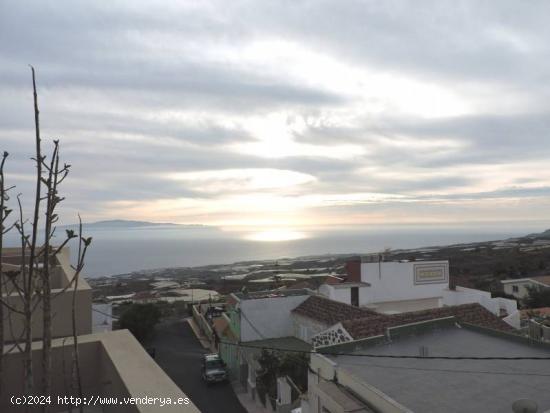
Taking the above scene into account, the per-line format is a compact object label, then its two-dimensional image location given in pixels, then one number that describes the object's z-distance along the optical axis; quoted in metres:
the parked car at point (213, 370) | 18.92
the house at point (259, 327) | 19.39
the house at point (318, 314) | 17.09
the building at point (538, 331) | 12.50
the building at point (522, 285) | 39.38
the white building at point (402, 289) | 22.58
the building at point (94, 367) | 3.51
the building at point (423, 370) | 8.20
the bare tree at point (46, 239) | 3.03
